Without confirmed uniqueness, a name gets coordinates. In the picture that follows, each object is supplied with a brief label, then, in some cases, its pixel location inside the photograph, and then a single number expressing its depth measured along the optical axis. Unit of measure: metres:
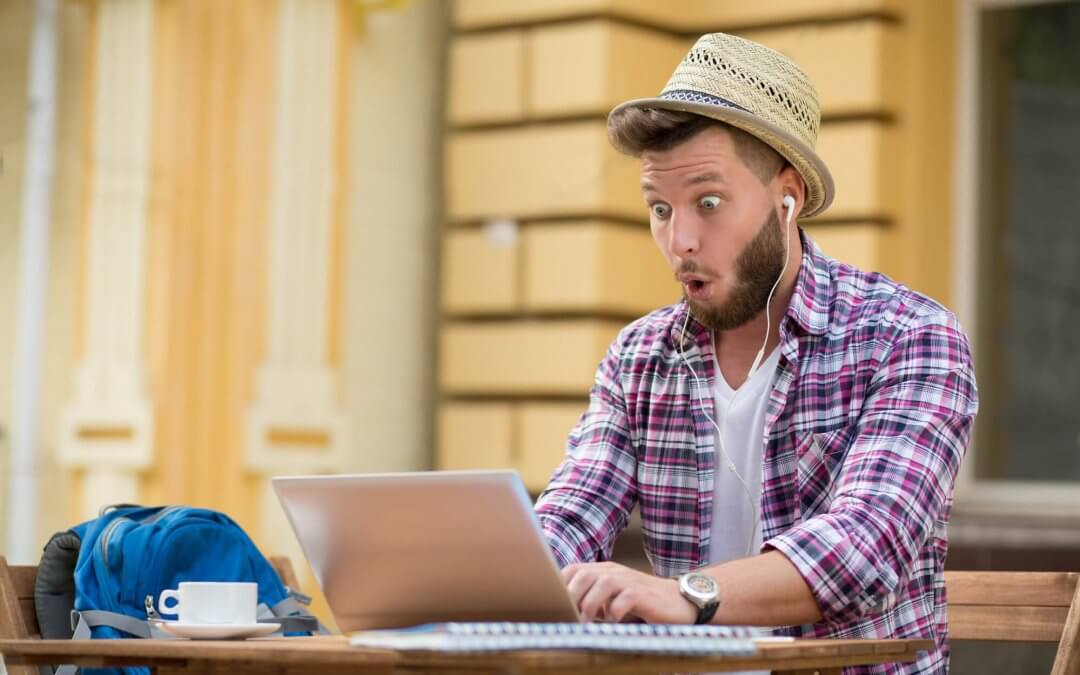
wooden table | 3.28
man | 4.40
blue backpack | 5.03
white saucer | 4.06
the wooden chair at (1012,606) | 4.99
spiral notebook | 3.26
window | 12.02
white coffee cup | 4.18
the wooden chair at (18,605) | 4.59
